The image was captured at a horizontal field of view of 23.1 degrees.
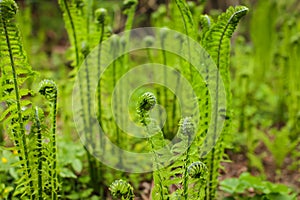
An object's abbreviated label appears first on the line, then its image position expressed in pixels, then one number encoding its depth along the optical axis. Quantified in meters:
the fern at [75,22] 1.67
